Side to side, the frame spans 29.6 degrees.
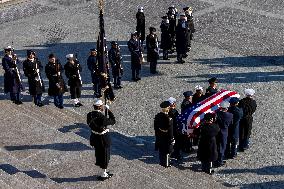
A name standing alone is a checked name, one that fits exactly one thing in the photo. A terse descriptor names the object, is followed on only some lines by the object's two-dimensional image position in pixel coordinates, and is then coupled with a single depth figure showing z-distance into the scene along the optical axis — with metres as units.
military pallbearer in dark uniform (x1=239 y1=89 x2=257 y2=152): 11.47
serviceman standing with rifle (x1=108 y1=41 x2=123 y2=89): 14.34
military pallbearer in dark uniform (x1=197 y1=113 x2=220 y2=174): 10.46
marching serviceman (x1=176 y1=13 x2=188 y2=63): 15.87
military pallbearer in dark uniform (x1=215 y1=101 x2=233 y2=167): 10.84
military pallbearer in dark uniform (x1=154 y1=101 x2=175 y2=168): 10.66
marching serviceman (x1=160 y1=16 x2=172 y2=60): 16.36
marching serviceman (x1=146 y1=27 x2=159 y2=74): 15.32
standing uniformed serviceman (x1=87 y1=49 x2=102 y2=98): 13.89
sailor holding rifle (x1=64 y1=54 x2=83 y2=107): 13.53
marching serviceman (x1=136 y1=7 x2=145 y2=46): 17.43
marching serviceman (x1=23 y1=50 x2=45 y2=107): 13.37
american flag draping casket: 11.33
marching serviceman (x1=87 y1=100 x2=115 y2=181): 10.13
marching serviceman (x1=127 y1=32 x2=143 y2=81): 14.82
